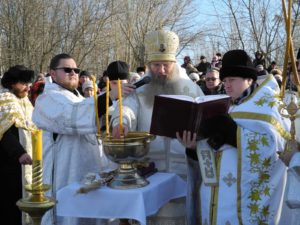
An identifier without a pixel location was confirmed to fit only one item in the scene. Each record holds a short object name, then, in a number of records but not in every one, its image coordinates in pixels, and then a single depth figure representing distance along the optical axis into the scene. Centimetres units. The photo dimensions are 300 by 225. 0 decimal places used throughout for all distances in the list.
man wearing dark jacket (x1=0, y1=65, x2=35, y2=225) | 462
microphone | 360
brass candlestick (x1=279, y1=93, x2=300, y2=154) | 269
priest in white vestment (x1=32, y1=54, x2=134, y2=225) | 373
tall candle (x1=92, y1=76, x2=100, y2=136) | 336
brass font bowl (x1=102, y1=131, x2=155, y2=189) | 300
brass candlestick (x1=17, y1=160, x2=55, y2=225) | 168
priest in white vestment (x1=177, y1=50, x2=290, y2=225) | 298
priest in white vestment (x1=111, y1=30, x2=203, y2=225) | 369
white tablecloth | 290
